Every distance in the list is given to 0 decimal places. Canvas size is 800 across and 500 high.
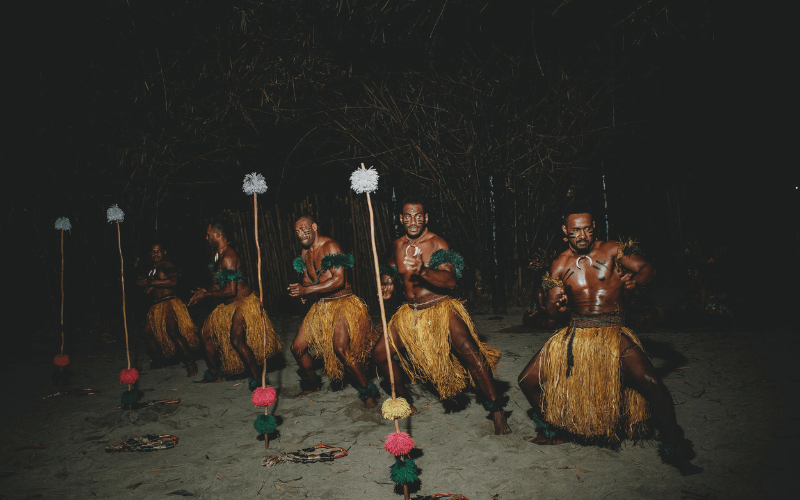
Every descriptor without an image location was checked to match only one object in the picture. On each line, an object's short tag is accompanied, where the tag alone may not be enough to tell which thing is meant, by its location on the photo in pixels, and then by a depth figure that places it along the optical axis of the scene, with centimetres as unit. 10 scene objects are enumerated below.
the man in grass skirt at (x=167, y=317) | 541
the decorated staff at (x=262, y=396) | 327
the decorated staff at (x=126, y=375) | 413
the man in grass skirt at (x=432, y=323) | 338
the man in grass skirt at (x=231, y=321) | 464
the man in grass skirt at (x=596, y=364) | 269
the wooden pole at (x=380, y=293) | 254
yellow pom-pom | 256
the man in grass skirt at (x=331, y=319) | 400
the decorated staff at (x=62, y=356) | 452
